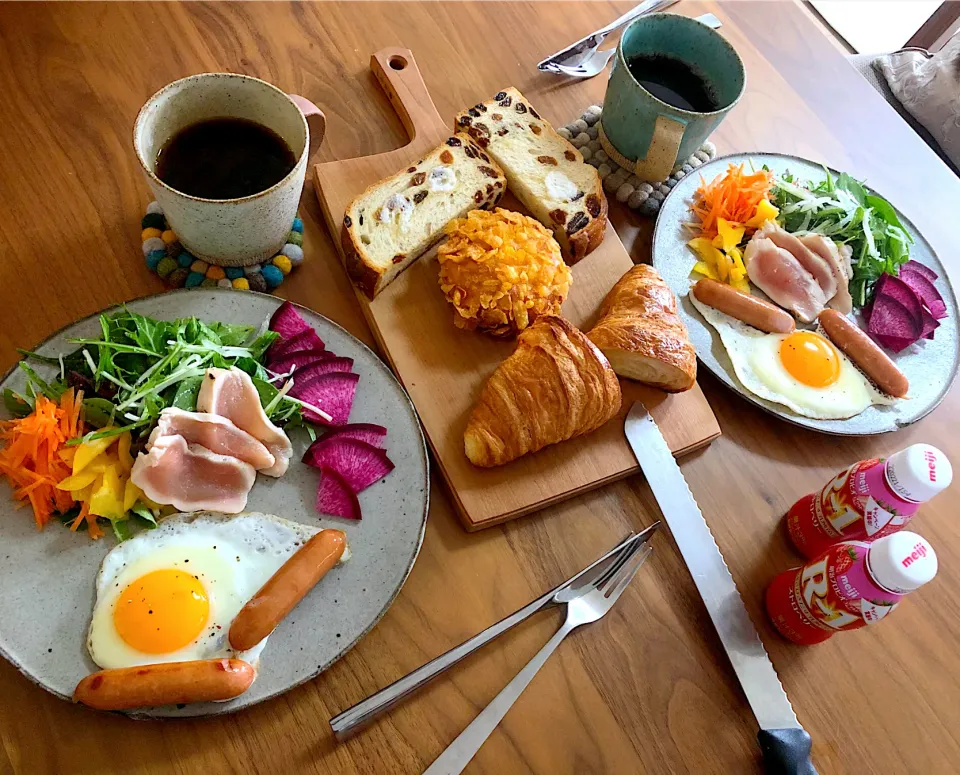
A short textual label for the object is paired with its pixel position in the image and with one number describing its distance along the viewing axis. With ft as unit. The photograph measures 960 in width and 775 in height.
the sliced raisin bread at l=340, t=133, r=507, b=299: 1.60
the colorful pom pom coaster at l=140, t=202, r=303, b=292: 1.54
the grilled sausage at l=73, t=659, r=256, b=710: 1.08
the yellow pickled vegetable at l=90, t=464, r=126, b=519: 1.22
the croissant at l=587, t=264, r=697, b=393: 1.52
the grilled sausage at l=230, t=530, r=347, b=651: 1.16
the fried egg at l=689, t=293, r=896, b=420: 1.66
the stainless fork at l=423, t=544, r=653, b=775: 1.22
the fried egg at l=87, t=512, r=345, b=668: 1.15
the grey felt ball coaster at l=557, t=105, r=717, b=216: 1.90
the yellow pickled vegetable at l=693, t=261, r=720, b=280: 1.80
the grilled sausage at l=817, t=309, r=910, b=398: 1.69
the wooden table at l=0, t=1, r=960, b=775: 1.23
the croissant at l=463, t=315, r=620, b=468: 1.43
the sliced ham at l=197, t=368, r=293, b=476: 1.32
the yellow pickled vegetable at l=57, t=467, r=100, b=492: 1.21
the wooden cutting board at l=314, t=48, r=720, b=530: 1.45
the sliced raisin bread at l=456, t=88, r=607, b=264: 1.75
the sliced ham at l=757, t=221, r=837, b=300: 1.81
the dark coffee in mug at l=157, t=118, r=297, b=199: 1.46
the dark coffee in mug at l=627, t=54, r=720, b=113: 1.85
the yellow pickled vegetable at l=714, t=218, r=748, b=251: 1.82
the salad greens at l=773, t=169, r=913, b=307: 1.85
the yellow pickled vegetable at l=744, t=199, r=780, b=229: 1.86
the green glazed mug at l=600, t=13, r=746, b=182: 1.73
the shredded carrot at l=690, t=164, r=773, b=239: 1.84
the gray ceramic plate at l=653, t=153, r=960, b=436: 1.66
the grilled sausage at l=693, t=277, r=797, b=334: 1.72
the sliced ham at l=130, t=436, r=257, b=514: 1.24
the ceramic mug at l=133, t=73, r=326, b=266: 1.36
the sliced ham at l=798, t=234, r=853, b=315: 1.82
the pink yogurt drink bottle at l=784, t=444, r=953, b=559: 1.29
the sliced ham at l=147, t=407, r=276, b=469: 1.30
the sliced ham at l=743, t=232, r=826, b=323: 1.78
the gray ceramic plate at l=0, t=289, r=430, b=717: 1.15
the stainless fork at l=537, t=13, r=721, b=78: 2.08
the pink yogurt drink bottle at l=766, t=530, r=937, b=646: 1.16
